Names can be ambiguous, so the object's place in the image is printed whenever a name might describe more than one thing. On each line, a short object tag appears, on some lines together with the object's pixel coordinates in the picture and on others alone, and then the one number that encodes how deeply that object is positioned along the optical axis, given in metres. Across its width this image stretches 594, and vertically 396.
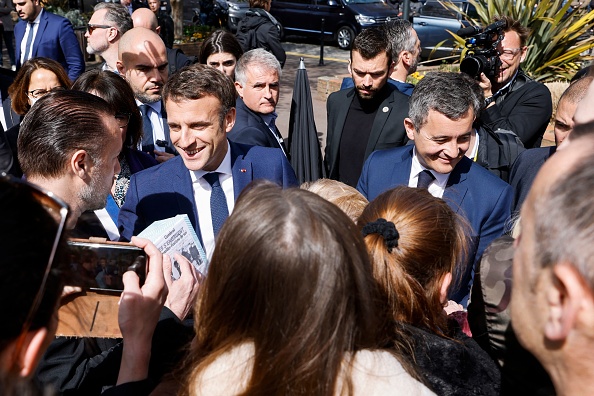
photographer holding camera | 4.49
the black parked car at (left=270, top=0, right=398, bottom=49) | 15.98
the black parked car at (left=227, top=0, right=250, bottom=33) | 15.54
